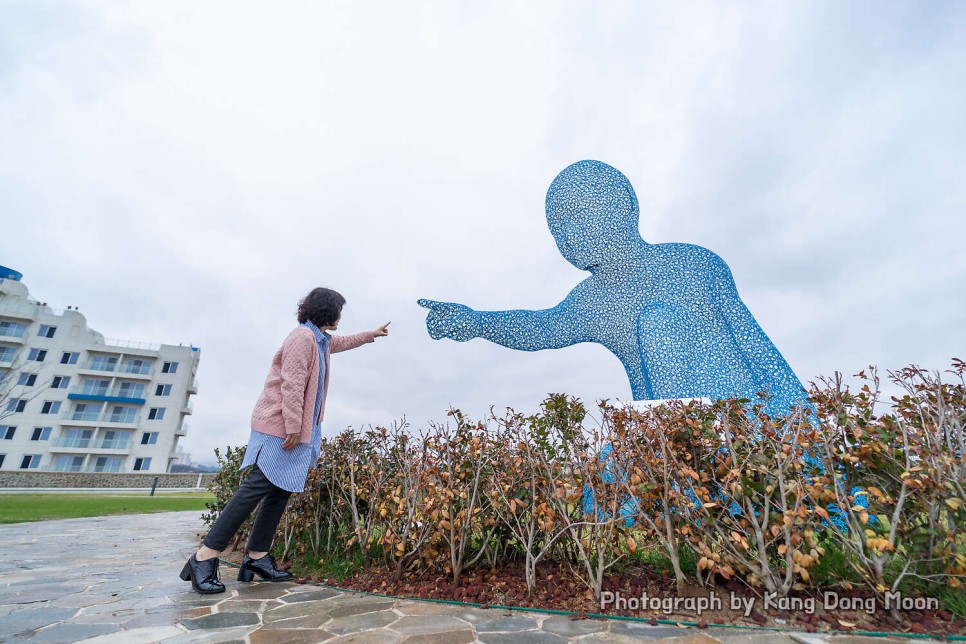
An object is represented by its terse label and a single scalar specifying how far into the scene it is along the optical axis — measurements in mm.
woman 2660
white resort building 28250
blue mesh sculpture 5301
